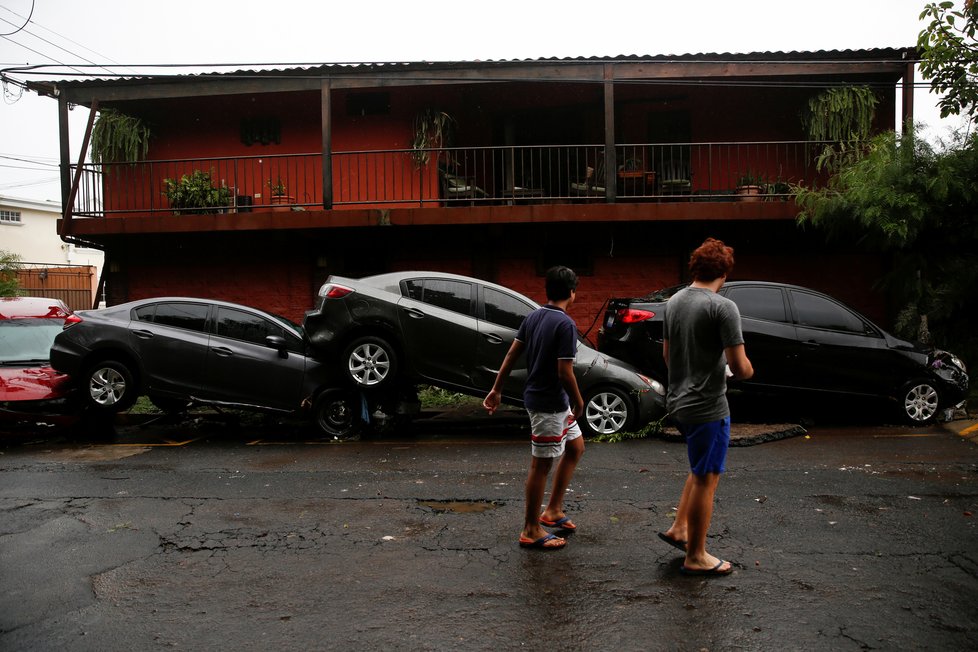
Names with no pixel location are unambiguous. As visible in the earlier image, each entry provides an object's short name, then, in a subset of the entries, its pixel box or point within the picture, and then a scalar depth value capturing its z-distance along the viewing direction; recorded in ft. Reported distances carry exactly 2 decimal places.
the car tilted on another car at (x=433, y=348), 26.99
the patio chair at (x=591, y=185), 42.42
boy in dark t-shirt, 14.17
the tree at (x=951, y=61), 30.09
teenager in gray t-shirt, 12.82
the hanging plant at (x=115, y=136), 45.11
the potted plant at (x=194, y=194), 43.19
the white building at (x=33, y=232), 103.91
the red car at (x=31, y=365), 27.17
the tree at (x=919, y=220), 32.14
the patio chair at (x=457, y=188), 42.45
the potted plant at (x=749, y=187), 41.24
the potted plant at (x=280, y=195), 43.91
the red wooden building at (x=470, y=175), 40.47
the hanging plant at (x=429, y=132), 44.57
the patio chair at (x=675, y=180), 42.24
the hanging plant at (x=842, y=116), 40.52
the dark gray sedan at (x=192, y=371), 27.78
